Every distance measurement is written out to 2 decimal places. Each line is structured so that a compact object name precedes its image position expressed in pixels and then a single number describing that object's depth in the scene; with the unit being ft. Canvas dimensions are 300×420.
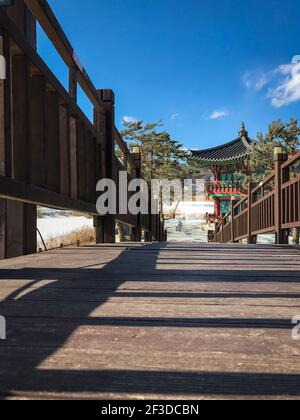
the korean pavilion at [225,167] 86.33
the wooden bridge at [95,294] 2.51
